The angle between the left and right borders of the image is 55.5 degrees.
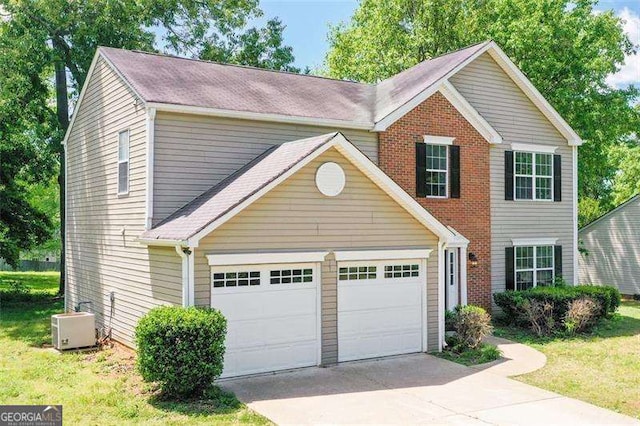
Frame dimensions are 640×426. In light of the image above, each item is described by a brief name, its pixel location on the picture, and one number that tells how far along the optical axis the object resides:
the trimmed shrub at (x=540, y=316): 16.48
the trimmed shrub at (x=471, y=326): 14.04
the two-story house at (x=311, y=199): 11.96
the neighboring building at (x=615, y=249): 27.28
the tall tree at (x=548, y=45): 27.95
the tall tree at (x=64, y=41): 24.47
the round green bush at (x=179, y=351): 9.95
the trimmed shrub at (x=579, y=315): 16.31
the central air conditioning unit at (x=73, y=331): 14.05
